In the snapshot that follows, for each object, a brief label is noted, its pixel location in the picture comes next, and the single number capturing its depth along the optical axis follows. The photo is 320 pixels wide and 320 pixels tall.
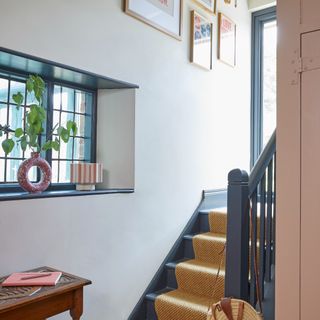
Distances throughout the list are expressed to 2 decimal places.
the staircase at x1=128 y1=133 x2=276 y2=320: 1.94
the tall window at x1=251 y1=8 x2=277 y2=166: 4.17
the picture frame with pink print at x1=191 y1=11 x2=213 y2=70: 3.24
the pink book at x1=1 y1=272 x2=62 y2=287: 1.68
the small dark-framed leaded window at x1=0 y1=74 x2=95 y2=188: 2.16
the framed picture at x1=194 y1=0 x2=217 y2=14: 3.31
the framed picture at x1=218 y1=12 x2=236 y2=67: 3.61
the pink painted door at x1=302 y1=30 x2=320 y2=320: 1.41
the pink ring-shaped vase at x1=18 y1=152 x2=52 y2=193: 1.98
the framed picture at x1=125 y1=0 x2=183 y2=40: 2.62
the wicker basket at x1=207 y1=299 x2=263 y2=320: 1.68
